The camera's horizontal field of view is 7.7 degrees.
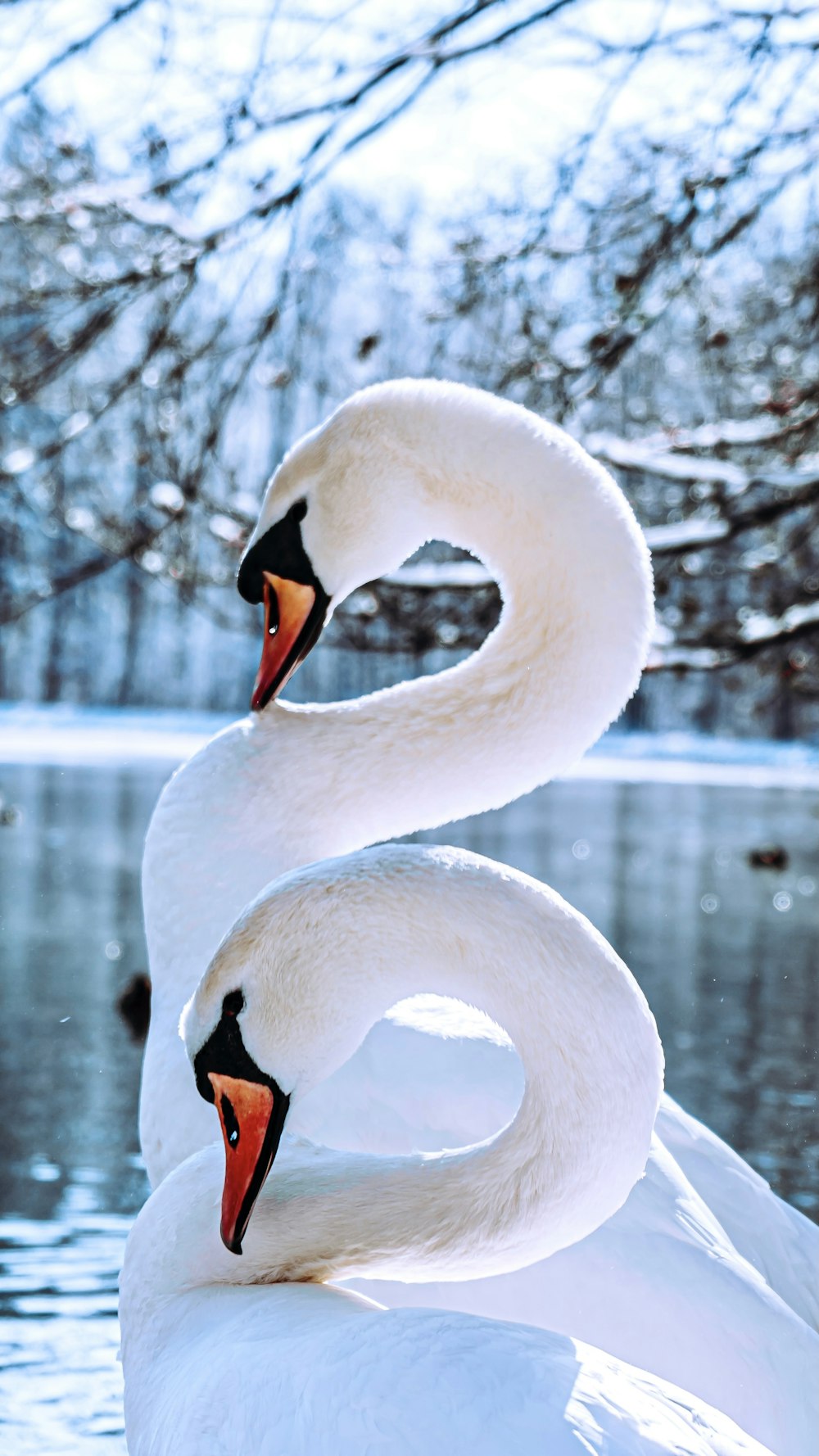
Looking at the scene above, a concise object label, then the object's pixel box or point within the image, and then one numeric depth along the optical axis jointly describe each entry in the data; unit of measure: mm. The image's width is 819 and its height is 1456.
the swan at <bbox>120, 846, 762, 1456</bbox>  2885
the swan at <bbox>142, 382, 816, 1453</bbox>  3110
